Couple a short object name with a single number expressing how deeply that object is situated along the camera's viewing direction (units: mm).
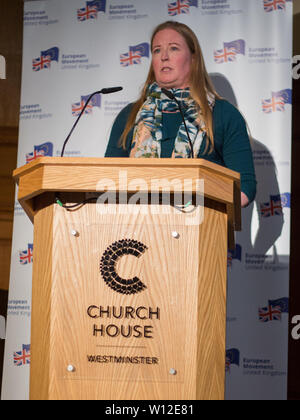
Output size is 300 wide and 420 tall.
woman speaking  2918
